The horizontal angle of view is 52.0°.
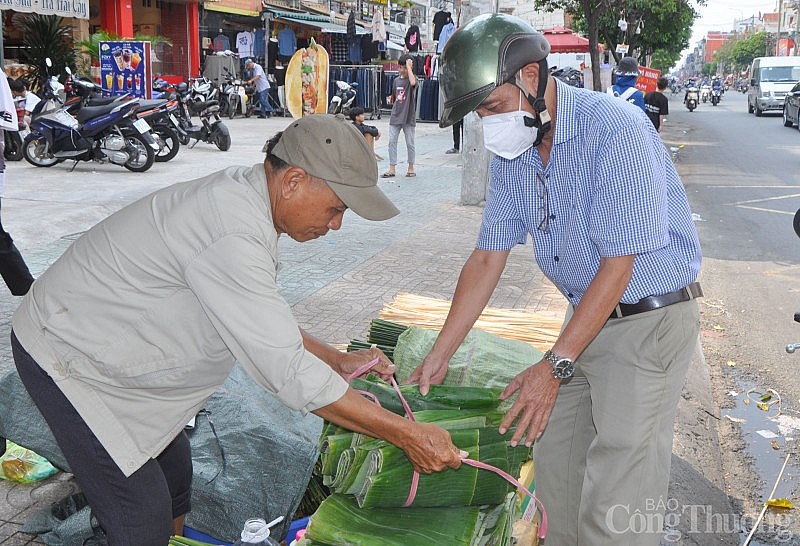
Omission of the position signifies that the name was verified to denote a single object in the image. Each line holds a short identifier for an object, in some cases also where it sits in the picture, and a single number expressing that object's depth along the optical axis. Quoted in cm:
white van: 3238
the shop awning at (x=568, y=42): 2661
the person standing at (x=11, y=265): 584
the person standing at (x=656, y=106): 1427
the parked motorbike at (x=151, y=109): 1273
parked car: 2516
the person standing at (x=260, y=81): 2414
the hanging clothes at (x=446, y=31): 1904
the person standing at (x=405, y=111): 1322
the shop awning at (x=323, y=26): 2930
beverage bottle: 228
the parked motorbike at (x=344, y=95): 1920
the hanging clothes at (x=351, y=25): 2617
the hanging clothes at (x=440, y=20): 2109
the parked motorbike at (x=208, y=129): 1537
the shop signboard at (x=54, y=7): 938
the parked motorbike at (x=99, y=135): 1224
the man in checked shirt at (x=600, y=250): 224
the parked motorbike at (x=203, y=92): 1739
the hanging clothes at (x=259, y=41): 2755
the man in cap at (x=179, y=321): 193
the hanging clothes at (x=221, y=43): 2709
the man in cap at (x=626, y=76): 1359
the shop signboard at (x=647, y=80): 1783
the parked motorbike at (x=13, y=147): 1317
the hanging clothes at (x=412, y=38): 2392
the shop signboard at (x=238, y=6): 2709
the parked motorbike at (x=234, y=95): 2348
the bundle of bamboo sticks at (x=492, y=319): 390
